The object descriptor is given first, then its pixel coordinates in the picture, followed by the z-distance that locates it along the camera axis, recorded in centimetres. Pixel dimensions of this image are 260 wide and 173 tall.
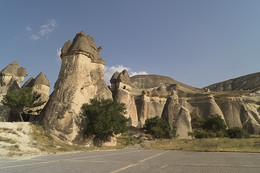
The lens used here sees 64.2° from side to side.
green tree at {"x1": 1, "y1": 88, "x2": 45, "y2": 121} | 2177
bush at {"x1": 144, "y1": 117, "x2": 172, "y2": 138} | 3180
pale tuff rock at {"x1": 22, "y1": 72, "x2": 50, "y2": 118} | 3127
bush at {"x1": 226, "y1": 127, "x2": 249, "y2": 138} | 2788
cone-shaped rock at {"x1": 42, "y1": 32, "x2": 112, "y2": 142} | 1864
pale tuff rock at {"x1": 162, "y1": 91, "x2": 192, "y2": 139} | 2992
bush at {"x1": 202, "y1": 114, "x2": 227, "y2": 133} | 3881
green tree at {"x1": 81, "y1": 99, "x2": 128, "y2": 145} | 1955
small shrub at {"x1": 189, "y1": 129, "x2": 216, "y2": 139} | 2767
